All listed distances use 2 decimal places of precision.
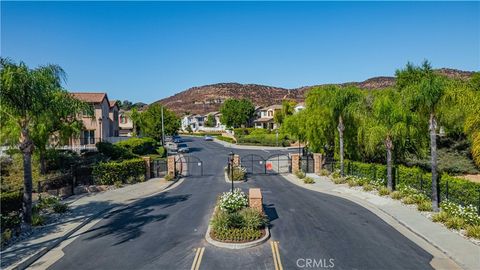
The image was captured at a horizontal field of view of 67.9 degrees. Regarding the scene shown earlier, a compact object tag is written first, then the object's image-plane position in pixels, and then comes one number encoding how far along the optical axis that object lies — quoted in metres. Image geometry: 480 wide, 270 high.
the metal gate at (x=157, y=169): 31.23
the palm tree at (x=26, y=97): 14.77
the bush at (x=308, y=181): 27.60
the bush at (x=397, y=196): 20.86
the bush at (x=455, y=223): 15.07
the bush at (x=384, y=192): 22.03
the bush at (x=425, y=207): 18.05
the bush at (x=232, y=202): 15.69
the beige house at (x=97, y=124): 41.22
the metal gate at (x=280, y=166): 34.54
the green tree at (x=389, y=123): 22.09
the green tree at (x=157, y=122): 53.97
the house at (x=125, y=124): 87.62
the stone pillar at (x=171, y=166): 30.12
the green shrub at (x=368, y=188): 23.75
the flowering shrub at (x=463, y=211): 15.37
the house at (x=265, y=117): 89.88
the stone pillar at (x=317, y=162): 32.81
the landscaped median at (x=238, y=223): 13.72
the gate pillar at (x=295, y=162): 33.16
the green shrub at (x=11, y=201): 16.76
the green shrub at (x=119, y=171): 25.69
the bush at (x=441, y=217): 16.05
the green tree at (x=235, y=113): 90.75
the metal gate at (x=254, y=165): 35.28
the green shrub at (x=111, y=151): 33.88
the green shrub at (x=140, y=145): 40.78
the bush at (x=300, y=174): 29.92
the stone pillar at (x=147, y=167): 30.02
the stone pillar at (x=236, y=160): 32.66
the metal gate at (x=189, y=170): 33.69
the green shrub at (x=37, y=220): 16.19
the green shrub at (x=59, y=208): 18.50
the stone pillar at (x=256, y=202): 15.97
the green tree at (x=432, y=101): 17.17
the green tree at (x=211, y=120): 119.58
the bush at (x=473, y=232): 13.88
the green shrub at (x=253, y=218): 14.59
